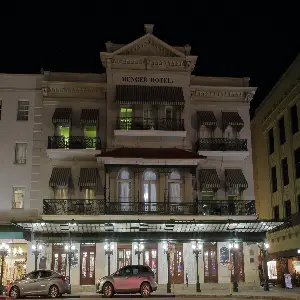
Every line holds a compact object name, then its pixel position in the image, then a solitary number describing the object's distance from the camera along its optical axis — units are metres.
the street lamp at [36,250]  31.03
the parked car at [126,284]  27.19
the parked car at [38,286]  26.86
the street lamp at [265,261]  31.32
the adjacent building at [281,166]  38.25
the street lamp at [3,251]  29.60
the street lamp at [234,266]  31.09
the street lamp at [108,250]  31.62
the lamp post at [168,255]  30.01
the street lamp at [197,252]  30.48
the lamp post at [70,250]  31.06
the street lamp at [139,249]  32.23
